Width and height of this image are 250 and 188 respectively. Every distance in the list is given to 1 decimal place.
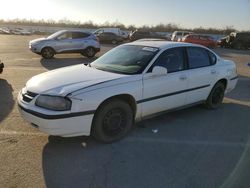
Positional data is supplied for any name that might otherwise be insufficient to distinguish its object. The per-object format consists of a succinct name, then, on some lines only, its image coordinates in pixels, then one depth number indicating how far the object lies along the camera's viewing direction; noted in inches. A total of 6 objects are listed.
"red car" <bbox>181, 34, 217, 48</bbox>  801.0
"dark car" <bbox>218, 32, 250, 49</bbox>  878.9
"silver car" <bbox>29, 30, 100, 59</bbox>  418.0
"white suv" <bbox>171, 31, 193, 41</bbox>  886.6
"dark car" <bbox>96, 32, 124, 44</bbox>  837.6
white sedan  110.6
